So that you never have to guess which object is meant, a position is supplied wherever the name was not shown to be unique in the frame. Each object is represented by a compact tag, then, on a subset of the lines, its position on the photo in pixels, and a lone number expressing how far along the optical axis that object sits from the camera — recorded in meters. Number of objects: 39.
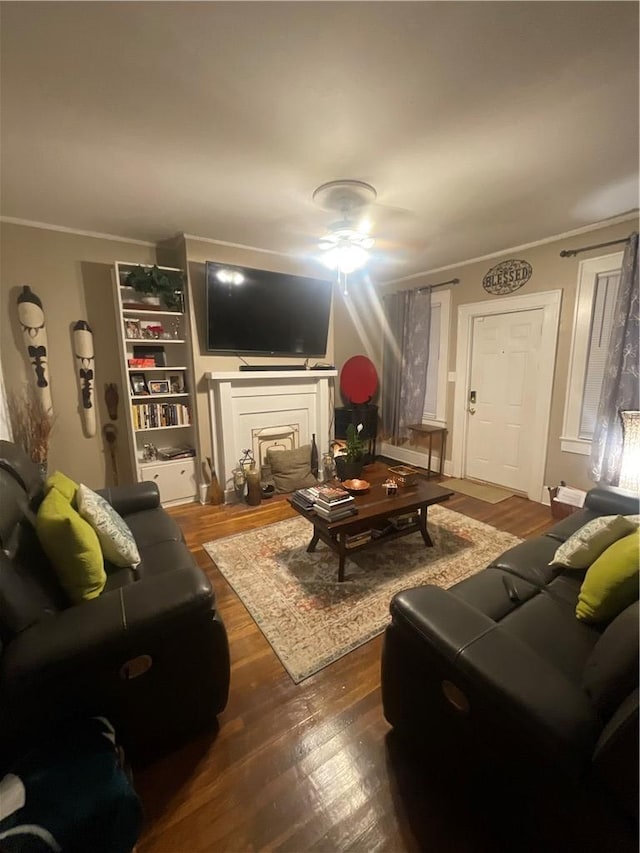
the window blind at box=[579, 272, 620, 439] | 2.95
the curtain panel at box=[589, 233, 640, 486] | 2.71
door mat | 3.62
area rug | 1.81
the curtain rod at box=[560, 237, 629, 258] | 2.92
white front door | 3.54
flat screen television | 3.29
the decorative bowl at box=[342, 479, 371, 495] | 2.56
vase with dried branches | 2.89
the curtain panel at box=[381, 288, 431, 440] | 4.39
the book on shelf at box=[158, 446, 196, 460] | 3.44
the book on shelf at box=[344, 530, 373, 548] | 2.31
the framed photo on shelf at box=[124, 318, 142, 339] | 3.15
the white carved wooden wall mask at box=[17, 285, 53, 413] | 2.83
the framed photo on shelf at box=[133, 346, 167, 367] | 3.33
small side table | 4.32
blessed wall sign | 3.44
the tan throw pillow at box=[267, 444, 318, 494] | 3.68
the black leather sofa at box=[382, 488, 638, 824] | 0.80
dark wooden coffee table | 2.17
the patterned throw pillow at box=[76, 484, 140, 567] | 1.58
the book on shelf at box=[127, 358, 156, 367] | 3.17
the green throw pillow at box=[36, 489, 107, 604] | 1.31
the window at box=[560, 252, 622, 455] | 2.95
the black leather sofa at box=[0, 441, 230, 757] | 1.03
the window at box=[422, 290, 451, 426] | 4.21
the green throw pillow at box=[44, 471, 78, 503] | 1.65
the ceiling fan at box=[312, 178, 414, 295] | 2.24
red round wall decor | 4.81
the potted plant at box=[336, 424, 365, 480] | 2.74
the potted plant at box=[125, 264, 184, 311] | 3.02
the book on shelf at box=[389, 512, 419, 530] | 2.55
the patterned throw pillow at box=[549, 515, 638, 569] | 1.48
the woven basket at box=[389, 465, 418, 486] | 2.67
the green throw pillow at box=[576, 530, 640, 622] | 1.21
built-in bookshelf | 3.18
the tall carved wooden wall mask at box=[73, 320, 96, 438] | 3.08
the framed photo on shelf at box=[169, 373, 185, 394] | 3.51
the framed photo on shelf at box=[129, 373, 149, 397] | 3.26
